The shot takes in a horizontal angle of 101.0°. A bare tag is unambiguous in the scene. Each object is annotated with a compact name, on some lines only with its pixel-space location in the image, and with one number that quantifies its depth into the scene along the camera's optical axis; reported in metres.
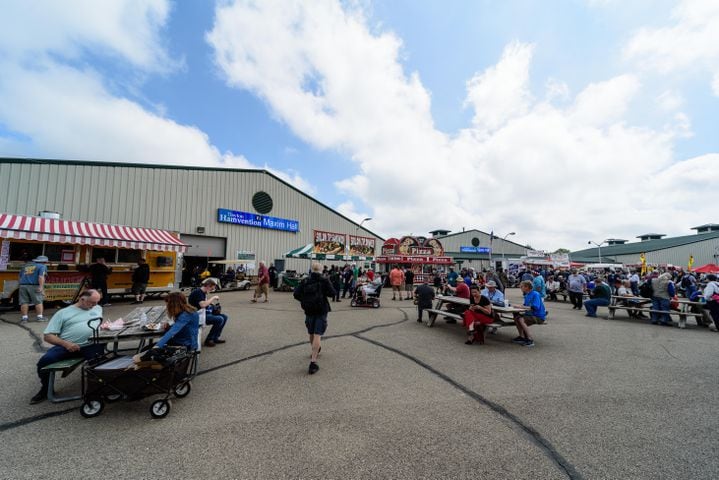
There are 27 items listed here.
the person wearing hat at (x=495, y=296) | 7.75
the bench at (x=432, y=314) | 8.30
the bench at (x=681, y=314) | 8.73
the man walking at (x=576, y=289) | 12.74
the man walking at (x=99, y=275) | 9.45
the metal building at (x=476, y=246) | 51.00
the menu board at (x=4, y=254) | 9.44
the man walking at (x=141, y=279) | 11.38
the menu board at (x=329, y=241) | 26.11
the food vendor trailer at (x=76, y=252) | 9.67
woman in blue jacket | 3.98
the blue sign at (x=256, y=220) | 22.48
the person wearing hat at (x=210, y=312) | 5.43
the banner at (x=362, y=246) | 28.19
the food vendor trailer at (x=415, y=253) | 23.70
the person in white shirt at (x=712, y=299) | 8.41
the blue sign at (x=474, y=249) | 51.47
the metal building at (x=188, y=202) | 16.39
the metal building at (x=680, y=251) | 46.81
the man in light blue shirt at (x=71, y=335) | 3.69
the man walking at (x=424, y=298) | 8.98
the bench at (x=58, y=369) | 3.52
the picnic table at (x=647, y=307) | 8.84
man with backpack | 4.95
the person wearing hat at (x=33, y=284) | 8.01
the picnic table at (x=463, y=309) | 6.80
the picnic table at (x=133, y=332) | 4.15
